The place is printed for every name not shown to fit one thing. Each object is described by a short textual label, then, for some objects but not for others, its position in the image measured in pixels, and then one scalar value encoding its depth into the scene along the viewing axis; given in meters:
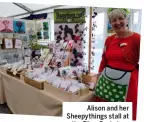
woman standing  0.71
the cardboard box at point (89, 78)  0.86
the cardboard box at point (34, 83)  0.94
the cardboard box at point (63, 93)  0.77
